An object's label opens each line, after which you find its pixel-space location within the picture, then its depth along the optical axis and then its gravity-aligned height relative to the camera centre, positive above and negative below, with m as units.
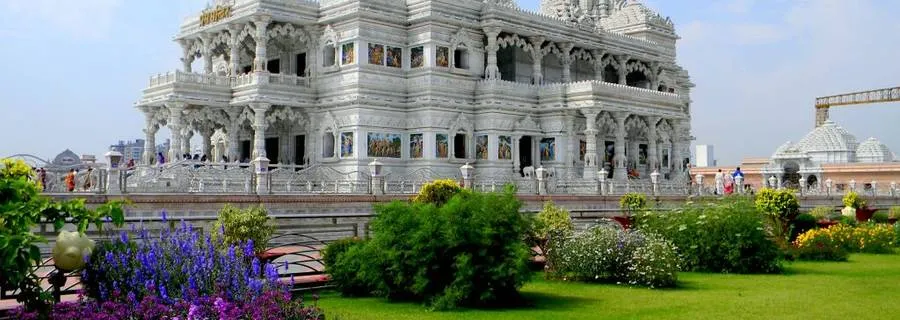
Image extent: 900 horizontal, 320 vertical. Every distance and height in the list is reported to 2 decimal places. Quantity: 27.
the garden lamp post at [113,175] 21.12 +0.56
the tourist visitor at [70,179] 22.36 +0.49
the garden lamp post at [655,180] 37.72 +0.49
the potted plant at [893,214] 33.08 -1.03
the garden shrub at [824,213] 30.97 -0.87
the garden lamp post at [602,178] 34.43 +0.56
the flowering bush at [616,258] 14.12 -1.09
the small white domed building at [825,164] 64.12 +1.95
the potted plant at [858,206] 34.19 -0.72
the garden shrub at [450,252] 11.77 -0.79
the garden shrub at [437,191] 20.28 +0.07
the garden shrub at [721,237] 16.52 -0.90
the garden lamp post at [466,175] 29.14 +0.64
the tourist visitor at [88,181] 21.85 +0.45
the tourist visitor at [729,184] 42.34 +0.34
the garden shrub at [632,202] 26.47 -0.32
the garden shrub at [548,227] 15.04 -0.60
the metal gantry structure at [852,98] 90.06 +9.41
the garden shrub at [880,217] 33.56 -1.11
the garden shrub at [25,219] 7.39 -0.18
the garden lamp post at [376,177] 26.55 +0.54
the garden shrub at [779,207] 22.20 -0.44
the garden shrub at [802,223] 23.44 -0.90
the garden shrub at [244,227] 13.74 -0.48
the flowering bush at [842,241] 19.44 -1.24
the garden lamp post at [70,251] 8.66 -0.52
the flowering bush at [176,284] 8.46 -0.90
